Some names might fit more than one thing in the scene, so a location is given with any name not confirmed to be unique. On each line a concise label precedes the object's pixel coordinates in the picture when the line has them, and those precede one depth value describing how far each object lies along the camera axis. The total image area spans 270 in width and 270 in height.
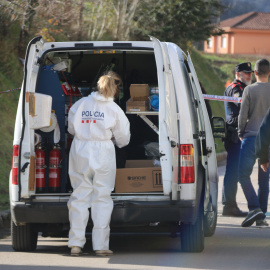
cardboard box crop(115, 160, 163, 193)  15.82
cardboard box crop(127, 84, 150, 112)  16.86
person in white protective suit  15.38
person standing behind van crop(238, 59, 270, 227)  20.08
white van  15.12
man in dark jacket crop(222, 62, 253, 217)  22.41
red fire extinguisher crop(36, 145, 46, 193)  15.93
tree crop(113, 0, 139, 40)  50.56
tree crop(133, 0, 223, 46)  62.75
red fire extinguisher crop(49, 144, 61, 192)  16.20
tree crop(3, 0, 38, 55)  32.63
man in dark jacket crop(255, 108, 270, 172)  13.84
